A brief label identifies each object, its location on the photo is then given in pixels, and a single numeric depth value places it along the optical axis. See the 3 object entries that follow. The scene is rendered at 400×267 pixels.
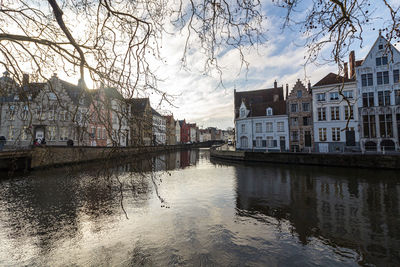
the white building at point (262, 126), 34.41
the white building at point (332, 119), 28.39
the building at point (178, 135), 82.12
